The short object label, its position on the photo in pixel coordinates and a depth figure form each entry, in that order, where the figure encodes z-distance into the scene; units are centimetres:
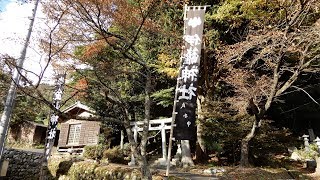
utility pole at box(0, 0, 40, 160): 738
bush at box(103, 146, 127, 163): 1520
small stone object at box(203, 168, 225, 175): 1101
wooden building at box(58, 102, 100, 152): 1931
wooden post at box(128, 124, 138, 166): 1405
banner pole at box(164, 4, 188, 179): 682
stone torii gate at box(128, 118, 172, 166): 1368
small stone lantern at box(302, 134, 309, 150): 1397
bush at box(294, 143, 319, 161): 1192
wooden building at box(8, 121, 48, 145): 2686
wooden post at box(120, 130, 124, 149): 1698
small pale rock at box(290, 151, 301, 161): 1417
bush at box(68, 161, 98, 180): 1119
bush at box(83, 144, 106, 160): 1616
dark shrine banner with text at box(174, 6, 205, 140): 690
